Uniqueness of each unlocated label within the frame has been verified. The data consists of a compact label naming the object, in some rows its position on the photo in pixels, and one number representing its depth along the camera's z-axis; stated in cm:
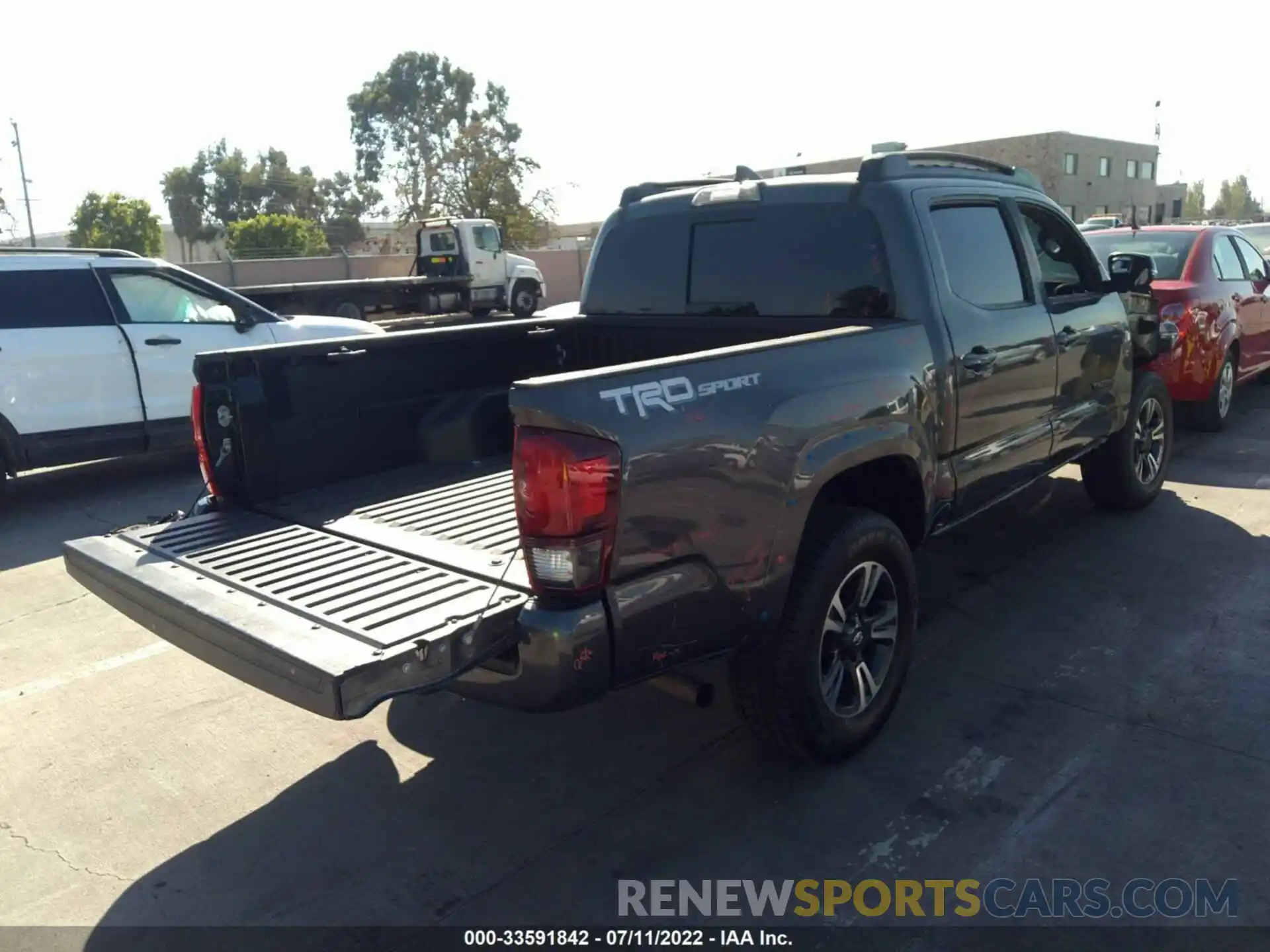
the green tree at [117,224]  5131
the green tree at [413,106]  7044
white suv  757
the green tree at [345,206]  7356
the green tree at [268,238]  4962
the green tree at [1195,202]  10855
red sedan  810
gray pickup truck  283
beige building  6419
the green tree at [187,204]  7119
